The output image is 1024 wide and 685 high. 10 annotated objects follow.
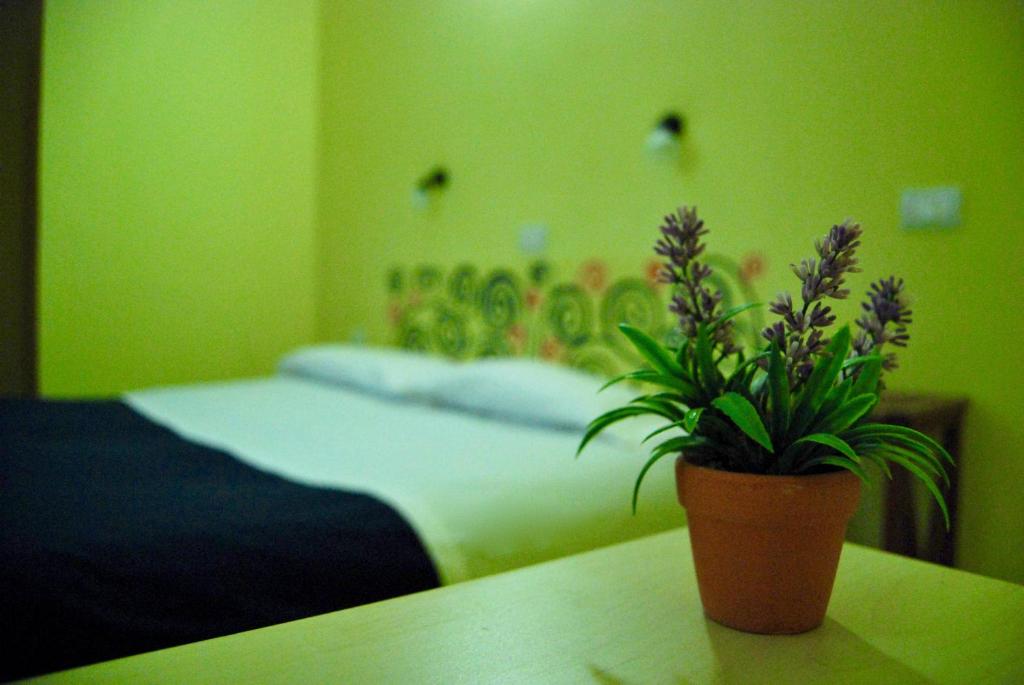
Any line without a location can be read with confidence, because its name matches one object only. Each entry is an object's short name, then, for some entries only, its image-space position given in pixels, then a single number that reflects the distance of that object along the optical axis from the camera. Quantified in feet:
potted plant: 2.42
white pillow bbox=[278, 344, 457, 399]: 8.80
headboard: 7.43
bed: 3.67
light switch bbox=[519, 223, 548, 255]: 8.90
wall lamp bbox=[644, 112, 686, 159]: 7.06
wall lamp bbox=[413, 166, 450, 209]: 10.55
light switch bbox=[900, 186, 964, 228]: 4.84
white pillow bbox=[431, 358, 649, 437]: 6.76
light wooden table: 2.19
